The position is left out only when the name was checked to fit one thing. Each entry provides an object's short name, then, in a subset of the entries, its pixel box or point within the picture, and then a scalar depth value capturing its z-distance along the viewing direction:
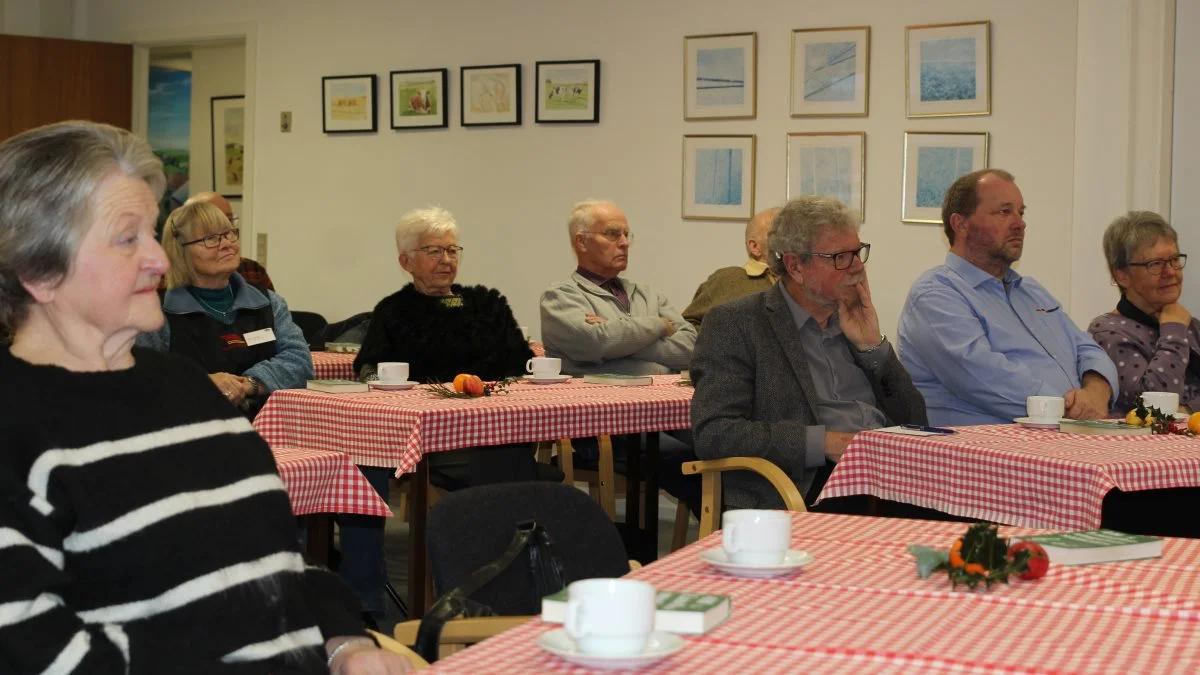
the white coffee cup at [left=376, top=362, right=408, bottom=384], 4.65
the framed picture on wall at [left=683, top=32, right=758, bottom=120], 6.97
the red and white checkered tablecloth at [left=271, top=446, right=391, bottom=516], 3.29
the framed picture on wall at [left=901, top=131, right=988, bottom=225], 6.45
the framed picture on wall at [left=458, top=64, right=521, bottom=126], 7.73
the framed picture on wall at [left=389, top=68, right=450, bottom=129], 8.00
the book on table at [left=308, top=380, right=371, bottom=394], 4.44
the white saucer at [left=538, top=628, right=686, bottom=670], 1.45
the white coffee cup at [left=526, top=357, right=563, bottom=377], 5.00
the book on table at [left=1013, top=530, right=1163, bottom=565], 2.04
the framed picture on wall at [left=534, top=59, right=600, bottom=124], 7.43
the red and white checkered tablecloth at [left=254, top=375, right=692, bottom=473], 4.07
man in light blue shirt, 4.45
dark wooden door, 8.59
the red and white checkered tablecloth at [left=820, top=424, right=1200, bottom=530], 3.12
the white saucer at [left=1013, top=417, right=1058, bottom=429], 3.79
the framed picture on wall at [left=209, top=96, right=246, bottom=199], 9.87
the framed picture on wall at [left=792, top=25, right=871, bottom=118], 6.68
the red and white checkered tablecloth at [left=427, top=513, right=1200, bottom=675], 1.52
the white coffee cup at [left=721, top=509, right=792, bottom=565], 1.96
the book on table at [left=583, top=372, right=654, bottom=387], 5.06
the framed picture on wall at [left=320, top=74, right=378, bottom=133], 8.28
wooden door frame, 8.78
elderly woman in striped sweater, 1.59
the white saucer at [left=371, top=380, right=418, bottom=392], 4.62
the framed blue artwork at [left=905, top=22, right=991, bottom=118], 6.39
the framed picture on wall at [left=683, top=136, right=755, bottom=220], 7.03
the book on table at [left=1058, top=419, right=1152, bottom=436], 3.66
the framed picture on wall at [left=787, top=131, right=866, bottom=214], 6.73
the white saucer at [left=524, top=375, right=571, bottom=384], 4.98
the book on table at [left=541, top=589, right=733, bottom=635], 1.59
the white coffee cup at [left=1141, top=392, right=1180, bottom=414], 3.99
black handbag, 2.09
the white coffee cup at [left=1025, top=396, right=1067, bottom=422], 3.80
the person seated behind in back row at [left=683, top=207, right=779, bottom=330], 6.51
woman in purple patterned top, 5.07
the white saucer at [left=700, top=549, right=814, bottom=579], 1.94
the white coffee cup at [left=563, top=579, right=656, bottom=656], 1.45
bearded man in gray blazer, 3.79
